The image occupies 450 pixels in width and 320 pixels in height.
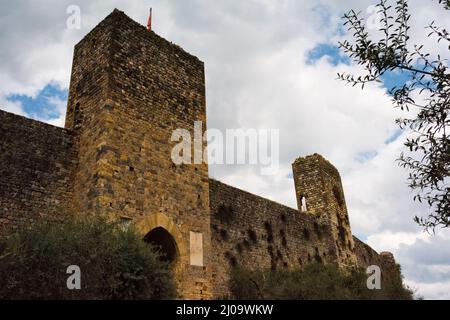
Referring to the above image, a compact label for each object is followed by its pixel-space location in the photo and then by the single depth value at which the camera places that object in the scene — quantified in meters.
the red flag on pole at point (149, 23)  13.20
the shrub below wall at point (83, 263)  6.69
